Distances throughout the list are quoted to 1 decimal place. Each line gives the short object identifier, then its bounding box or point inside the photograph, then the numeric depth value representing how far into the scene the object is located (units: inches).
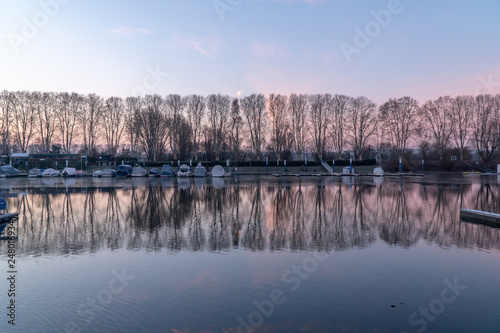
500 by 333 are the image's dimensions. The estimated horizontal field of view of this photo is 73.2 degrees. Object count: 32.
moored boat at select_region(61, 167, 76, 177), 2166.6
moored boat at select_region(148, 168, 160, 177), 2128.4
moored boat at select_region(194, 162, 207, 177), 1980.6
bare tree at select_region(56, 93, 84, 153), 2667.3
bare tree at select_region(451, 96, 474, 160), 2591.0
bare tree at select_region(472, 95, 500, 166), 2454.5
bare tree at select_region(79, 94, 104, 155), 2707.4
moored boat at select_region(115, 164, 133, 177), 2156.7
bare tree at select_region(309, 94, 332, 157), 2677.2
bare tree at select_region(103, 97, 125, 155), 2755.9
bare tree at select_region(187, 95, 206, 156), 2719.0
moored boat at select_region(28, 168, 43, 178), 2153.1
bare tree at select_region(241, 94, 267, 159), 2699.3
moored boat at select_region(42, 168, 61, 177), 2155.5
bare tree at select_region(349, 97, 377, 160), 2596.0
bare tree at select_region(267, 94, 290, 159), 2679.6
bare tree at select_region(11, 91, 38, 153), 2596.0
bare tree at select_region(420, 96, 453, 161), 2605.8
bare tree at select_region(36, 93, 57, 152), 2632.9
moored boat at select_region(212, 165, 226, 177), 1957.4
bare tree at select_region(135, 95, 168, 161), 2581.2
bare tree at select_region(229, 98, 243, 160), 2706.7
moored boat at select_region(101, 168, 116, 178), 2108.0
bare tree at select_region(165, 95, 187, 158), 2640.3
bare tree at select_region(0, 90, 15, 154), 2573.8
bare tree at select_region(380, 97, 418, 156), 2603.3
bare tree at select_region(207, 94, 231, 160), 2674.7
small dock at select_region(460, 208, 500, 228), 532.7
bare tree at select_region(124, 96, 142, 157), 2684.5
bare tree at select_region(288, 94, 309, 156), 2687.0
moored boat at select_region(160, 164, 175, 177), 2098.9
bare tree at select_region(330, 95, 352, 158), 2655.0
